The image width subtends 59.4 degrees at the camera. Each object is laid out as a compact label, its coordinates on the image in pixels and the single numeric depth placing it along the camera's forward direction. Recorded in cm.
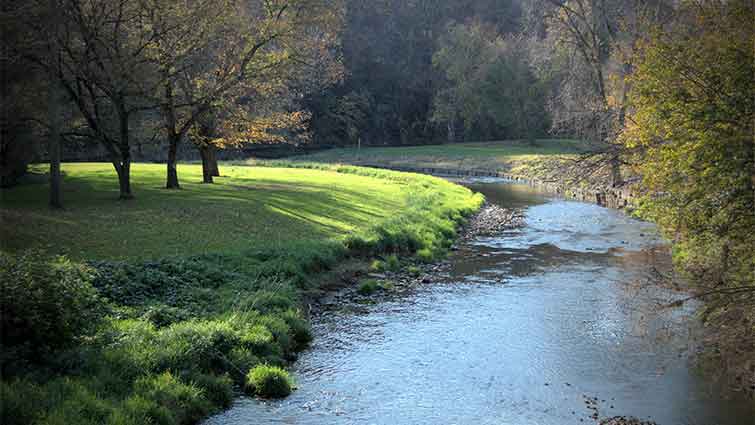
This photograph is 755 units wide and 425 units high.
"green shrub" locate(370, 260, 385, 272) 2058
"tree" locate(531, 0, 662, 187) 3628
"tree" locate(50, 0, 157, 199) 2377
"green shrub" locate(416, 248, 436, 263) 2260
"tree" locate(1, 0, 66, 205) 2170
